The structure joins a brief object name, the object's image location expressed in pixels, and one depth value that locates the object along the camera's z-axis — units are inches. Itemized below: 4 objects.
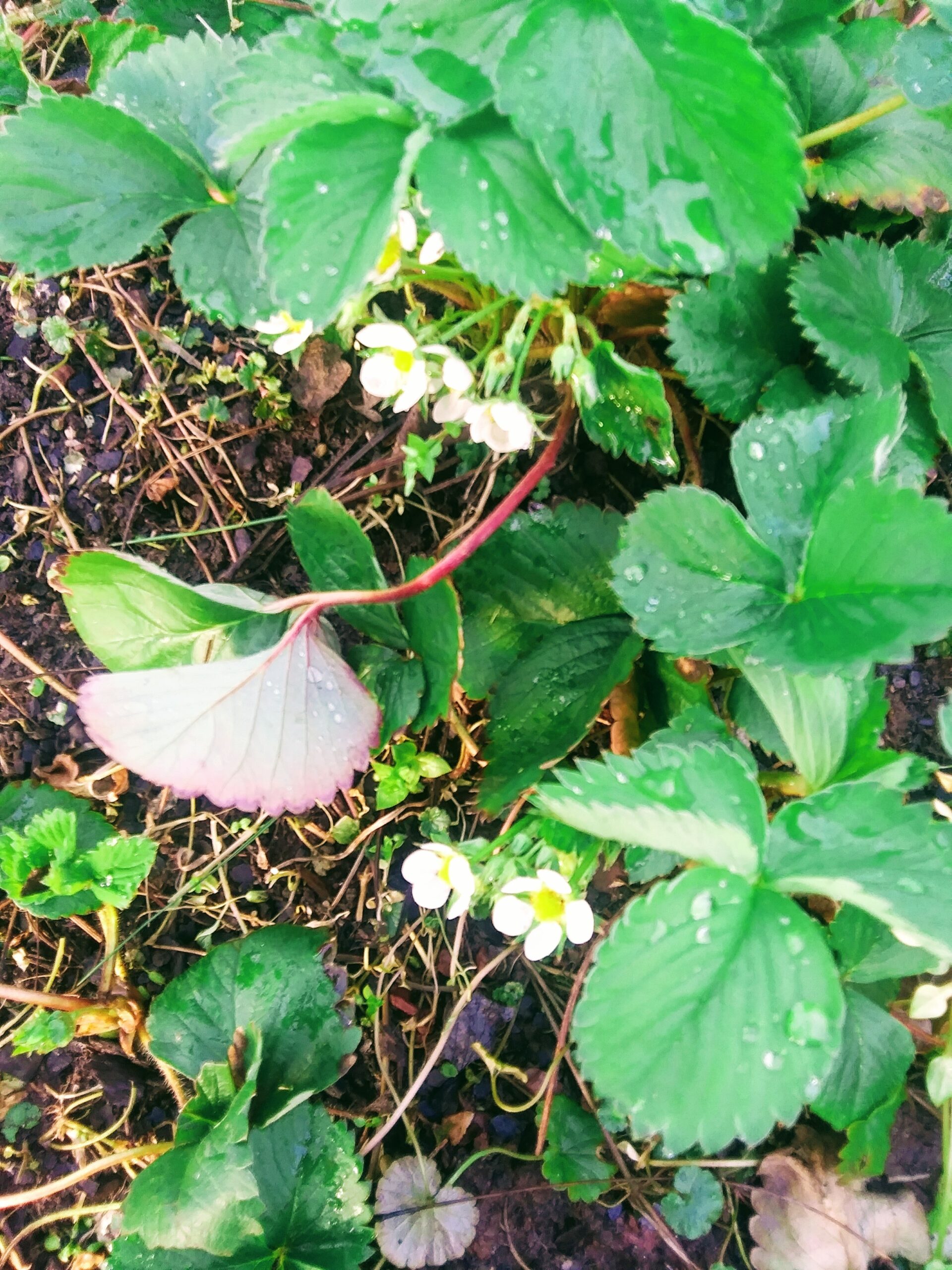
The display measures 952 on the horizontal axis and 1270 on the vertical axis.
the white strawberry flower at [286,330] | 11.1
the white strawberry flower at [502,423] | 10.3
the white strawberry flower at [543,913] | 10.8
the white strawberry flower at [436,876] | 10.9
